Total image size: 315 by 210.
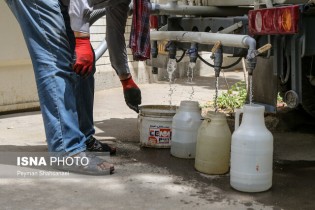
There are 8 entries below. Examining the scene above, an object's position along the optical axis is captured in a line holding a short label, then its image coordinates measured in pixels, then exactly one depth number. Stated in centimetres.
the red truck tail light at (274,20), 352
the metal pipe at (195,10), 497
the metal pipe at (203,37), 378
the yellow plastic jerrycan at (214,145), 364
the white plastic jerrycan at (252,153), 331
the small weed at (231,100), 659
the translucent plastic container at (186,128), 408
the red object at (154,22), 539
